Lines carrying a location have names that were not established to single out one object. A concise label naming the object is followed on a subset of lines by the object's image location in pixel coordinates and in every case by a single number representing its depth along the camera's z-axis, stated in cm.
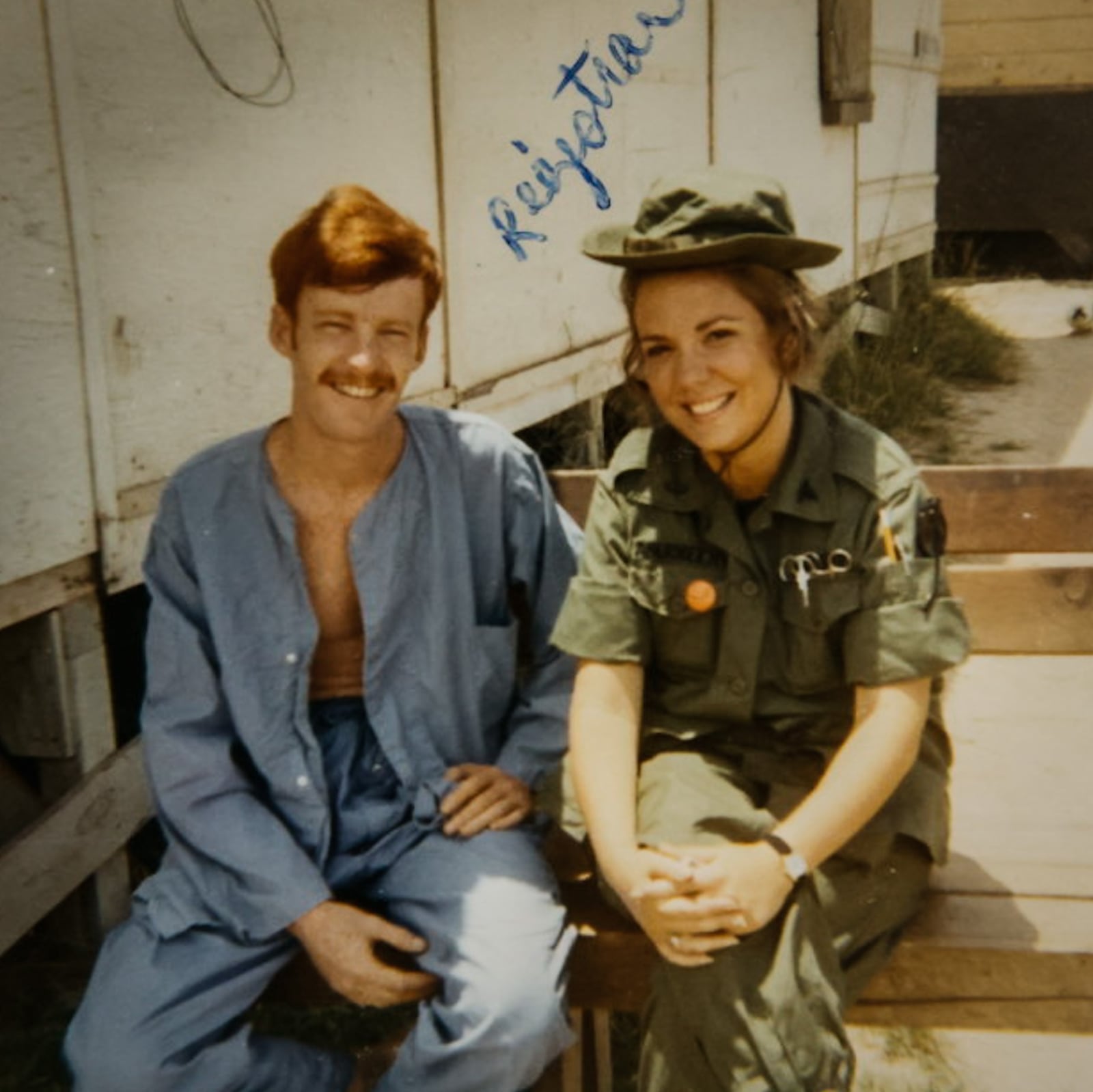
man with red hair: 228
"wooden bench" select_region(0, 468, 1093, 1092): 239
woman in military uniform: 212
